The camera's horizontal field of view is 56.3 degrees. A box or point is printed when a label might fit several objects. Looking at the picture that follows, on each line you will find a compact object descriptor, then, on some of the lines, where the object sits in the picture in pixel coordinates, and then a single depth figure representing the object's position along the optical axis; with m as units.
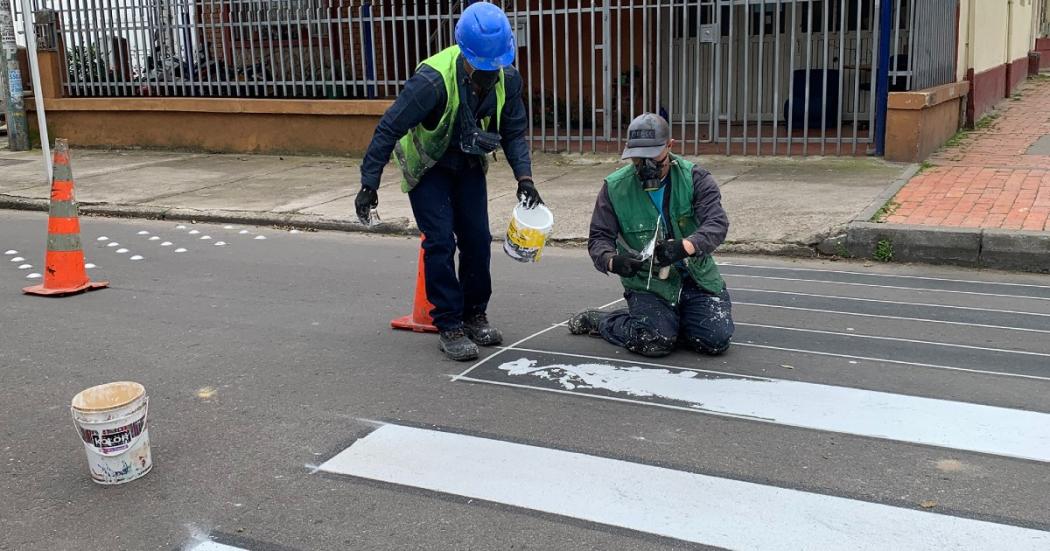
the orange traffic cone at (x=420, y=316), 5.95
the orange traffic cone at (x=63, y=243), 7.13
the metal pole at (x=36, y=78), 12.06
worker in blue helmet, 5.08
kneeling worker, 5.14
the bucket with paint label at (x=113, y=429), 3.78
